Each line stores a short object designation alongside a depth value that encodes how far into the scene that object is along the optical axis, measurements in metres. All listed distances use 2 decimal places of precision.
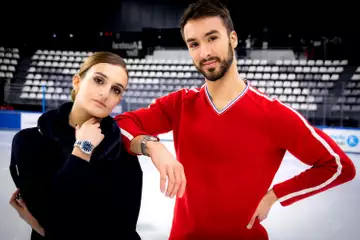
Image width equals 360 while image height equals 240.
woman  0.95
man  1.16
